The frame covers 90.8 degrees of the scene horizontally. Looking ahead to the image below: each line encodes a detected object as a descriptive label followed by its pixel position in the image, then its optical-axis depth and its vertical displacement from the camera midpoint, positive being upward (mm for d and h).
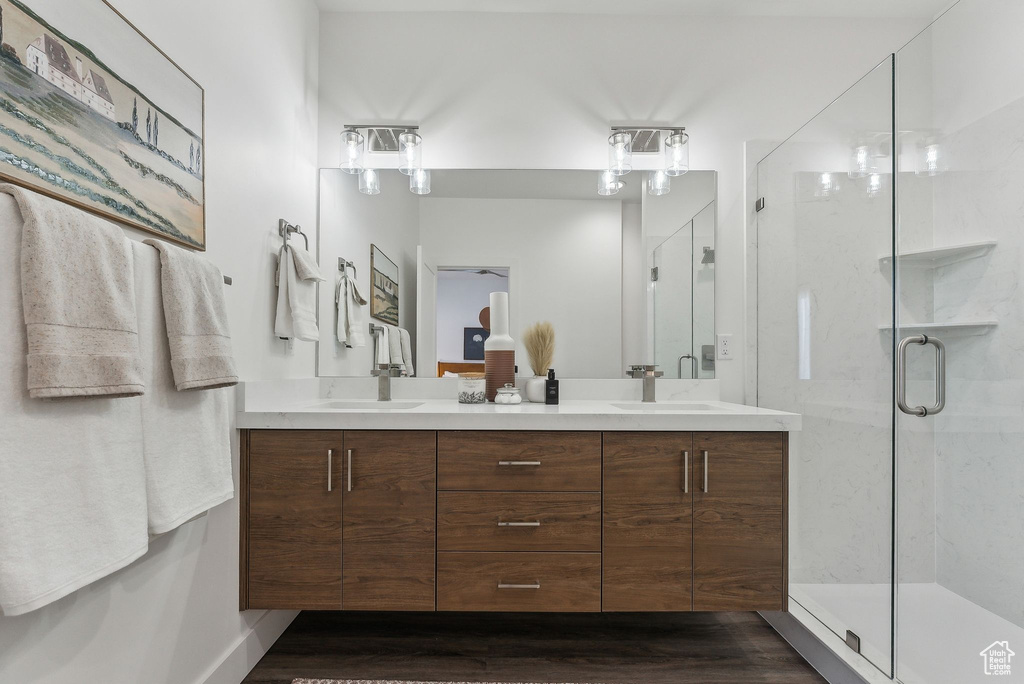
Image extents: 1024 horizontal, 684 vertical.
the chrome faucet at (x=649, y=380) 2074 -188
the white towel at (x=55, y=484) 768 -258
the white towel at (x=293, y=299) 1777 +123
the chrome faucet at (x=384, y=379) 2086 -188
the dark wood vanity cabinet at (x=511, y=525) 1538 -584
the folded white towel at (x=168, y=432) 1068 -227
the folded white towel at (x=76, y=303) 793 +52
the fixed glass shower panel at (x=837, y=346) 1571 -40
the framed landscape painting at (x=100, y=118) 883 +447
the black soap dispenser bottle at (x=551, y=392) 2033 -233
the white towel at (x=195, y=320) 1122 +31
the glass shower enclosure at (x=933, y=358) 1466 -72
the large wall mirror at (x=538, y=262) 2180 +312
